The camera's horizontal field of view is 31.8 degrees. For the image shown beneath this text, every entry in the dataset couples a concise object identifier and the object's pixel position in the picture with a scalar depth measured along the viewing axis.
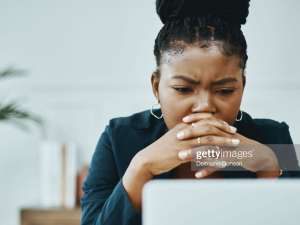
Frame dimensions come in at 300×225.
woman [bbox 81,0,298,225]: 0.89
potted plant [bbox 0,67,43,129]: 2.09
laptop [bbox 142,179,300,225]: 0.53
